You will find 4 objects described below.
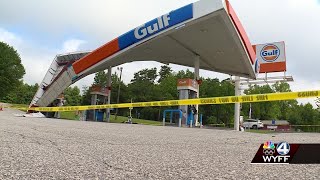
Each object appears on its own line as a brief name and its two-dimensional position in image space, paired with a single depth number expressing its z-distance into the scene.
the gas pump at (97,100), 26.22
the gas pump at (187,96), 20.34
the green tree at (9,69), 43.62
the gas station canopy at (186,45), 17.14
